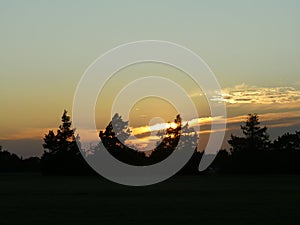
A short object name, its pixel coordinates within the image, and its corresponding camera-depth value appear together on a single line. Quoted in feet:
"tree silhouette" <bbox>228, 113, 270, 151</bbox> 519.60
